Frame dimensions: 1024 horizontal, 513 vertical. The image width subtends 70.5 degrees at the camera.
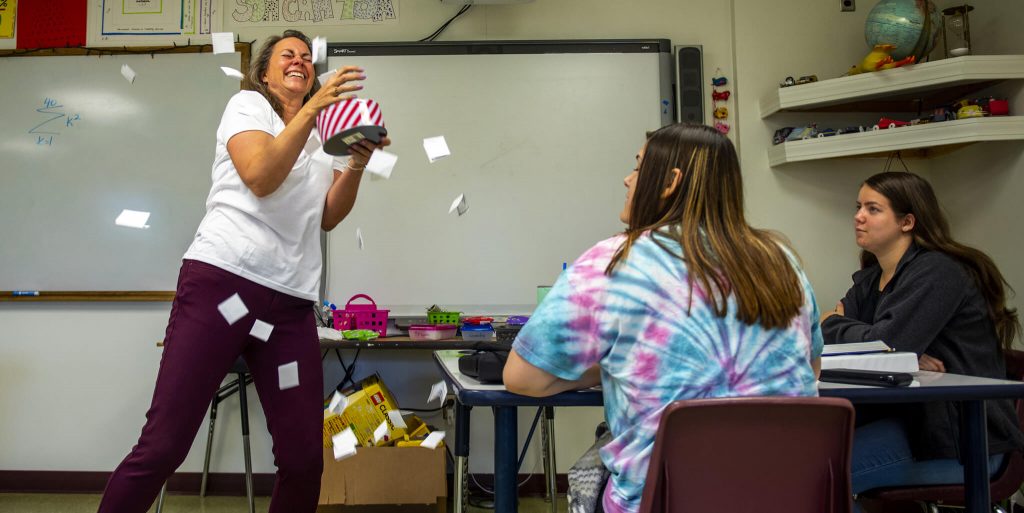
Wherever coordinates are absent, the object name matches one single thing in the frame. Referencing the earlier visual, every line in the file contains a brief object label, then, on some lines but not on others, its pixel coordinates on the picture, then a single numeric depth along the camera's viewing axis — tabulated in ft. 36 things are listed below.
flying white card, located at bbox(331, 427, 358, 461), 6.39
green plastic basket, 10.01
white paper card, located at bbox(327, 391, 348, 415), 9.06
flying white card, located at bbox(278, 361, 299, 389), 5.57
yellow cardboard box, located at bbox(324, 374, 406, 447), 9.39
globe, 9.52
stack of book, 4.80
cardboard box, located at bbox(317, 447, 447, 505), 9.21
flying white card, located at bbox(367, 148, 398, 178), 5.14
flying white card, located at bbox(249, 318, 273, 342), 5.40
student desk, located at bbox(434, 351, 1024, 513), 4.05
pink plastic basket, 9.77
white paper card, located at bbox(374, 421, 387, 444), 8.62
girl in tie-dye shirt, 3.39
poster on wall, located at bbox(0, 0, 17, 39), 11.03
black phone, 4.30
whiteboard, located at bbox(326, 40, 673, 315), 10.69
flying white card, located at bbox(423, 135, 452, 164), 5.52
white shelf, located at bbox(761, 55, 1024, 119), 9.08
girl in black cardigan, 5.28
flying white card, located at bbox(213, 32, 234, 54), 6.76
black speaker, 10.62
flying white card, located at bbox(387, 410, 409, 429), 9.11
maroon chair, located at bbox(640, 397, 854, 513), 3.22
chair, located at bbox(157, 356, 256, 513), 8.87
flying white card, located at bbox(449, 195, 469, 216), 9.50
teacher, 5.08
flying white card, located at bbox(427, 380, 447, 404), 8.46
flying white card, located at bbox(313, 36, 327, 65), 5.71
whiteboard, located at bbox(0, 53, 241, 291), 10.71
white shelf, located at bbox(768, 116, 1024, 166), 8.97
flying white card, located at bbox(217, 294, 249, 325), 5.26
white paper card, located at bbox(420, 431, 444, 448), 7.26
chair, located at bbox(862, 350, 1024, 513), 5.30
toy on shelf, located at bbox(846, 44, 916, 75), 9.59
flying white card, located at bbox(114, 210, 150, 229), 6.50
